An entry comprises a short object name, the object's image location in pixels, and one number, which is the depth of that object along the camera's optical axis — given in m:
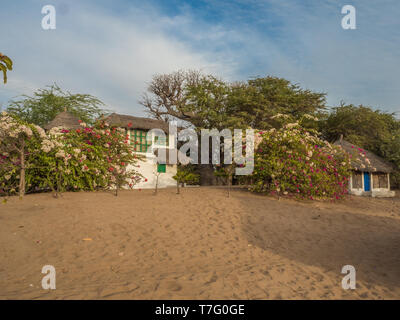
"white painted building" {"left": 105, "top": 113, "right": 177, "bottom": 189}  19.48
